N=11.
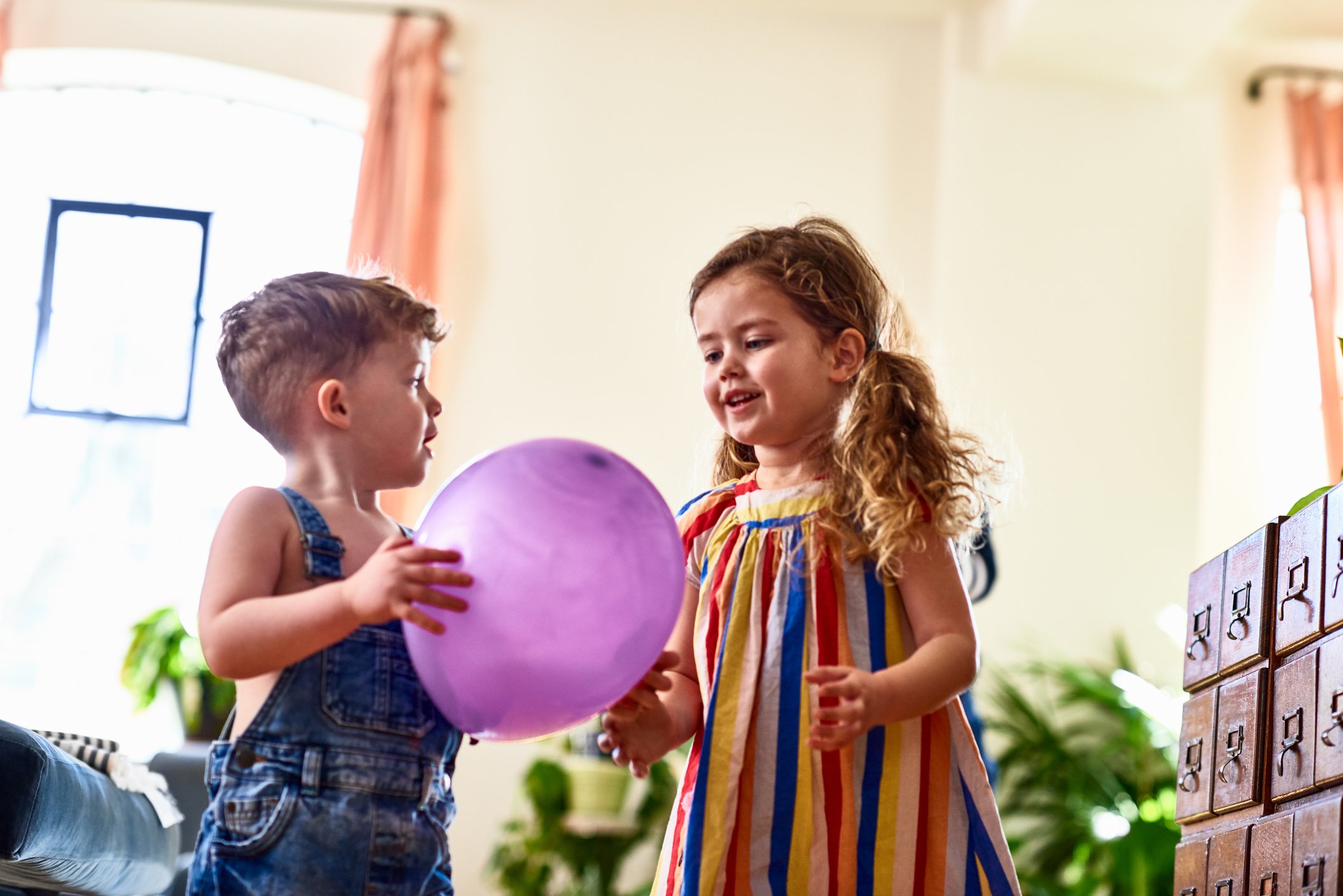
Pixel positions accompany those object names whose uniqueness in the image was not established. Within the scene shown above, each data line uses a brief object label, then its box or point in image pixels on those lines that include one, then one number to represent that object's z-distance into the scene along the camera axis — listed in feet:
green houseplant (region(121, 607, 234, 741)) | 14.21
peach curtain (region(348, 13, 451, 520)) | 15.72
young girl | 4.61
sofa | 5.08
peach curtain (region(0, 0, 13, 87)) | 16.11
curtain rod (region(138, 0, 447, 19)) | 16.63
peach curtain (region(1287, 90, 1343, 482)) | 15.71
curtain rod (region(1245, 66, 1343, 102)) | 16.70
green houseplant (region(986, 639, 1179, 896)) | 13.12
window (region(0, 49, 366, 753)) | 15.64
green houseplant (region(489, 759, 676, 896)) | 13.43
